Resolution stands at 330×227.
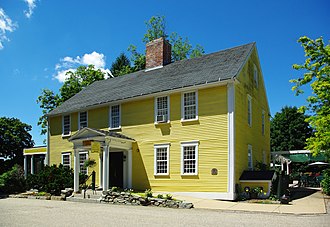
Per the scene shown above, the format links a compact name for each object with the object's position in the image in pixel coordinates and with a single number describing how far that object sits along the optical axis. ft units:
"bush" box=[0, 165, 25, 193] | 70.95
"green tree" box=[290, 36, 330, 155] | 62.54
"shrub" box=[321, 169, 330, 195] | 62.44
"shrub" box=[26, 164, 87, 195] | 63.31
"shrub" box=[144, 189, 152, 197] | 49.80
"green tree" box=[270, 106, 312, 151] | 152.97
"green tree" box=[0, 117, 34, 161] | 134.02
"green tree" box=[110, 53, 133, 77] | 148.36
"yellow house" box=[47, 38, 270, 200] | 56.34
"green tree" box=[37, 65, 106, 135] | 125.05
